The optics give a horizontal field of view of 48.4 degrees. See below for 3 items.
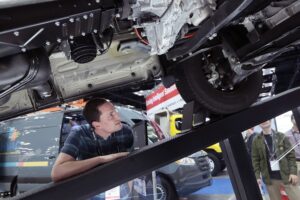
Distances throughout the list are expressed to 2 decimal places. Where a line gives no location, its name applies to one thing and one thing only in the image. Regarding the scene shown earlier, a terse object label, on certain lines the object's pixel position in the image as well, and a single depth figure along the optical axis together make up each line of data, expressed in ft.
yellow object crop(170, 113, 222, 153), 25.63
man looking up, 6.65
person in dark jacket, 12.10
